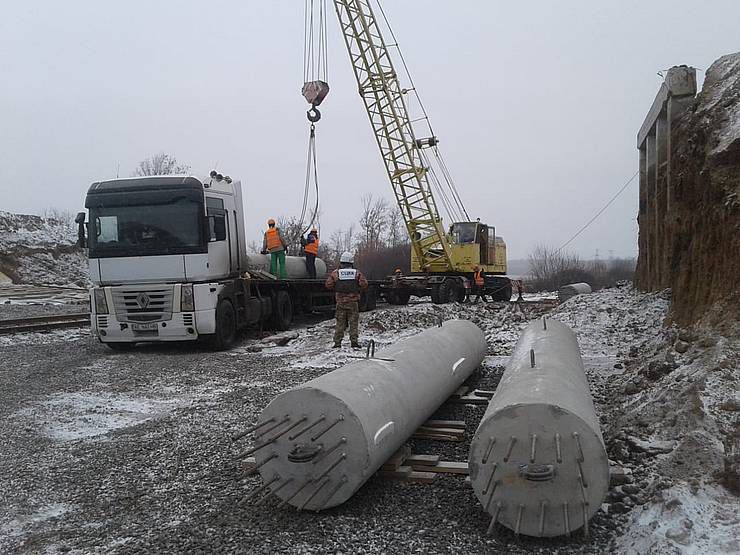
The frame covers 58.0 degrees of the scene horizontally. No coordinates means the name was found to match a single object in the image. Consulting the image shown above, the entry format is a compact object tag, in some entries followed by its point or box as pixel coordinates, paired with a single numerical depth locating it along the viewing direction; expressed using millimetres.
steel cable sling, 17656
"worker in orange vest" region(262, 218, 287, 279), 14938
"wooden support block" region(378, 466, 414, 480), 4824
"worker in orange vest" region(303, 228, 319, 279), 16328
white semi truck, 11219
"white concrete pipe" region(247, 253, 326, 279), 14352
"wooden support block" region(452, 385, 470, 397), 7421
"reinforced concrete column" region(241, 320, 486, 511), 4277
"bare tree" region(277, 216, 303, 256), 23003
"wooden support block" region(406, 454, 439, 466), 5035
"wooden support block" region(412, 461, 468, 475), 4895
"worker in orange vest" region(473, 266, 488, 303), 21969
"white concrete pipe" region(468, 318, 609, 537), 3727
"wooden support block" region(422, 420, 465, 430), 6211
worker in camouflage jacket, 11421
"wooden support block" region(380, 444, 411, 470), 4883
